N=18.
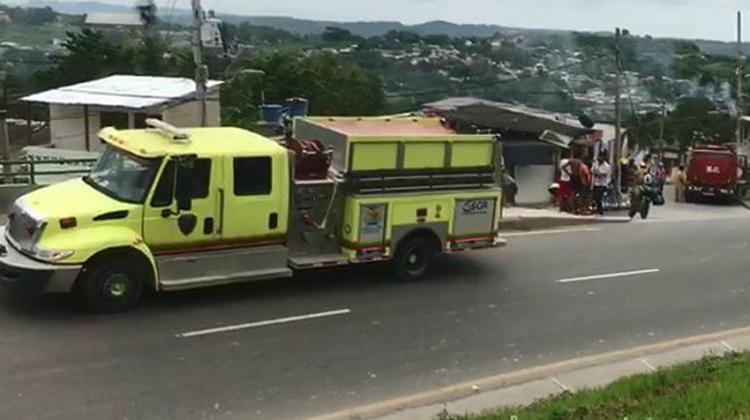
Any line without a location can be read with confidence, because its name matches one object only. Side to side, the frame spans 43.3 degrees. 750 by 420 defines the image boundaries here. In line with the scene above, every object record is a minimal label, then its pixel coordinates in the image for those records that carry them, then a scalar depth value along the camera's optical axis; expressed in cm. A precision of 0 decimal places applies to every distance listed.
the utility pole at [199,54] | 2072
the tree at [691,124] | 6675
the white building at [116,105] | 3131
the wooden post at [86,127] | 3479
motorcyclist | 2366
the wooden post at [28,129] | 3974
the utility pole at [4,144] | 1917
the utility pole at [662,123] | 6022
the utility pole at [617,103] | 3791
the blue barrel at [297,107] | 3388
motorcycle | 2342
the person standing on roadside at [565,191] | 2181
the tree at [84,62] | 4581
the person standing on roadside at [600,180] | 2247
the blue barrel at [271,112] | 3422
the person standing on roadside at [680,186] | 3822
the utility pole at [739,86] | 4958
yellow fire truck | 1043
